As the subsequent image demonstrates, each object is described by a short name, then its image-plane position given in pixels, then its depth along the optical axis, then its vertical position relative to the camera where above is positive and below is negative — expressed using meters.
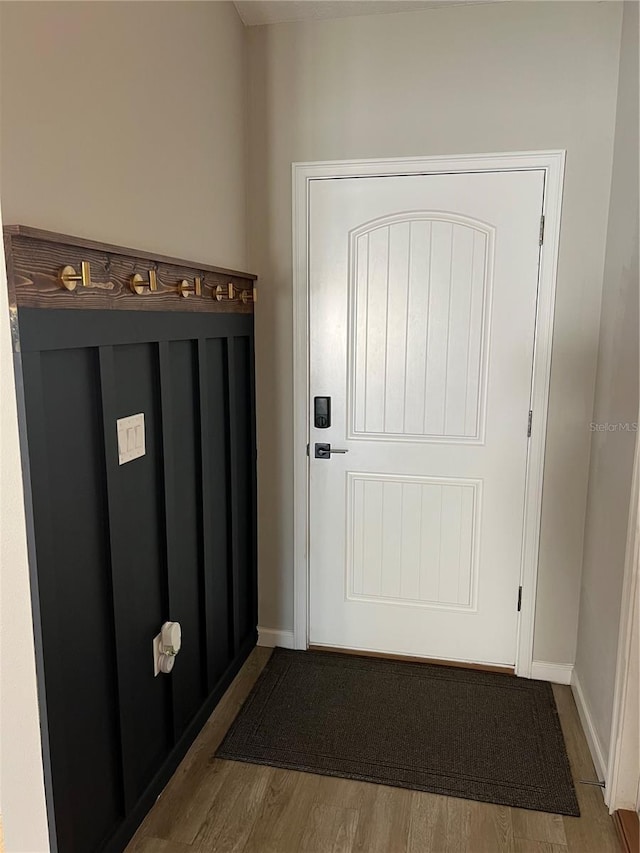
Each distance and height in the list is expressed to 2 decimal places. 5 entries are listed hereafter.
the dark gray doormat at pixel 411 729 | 2.03 -1.42
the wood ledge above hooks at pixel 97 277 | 1.22 +0.15
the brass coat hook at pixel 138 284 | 1.64 +0.15
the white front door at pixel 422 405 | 2.40 -0.26
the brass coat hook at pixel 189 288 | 1.93 +0.16
